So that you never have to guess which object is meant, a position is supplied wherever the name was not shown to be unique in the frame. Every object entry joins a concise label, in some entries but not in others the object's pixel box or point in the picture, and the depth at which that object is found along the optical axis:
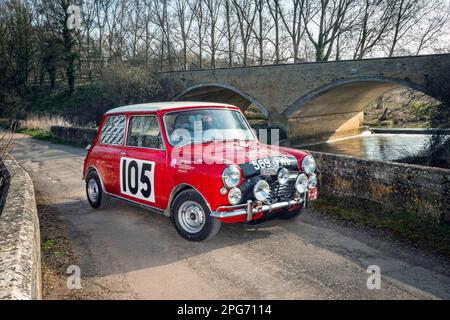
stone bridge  21.06
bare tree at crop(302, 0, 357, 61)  36.94
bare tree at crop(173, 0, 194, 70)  49.62
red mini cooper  4.76
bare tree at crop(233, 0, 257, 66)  44.84
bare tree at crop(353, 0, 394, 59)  35.34
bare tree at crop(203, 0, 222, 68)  47.62
